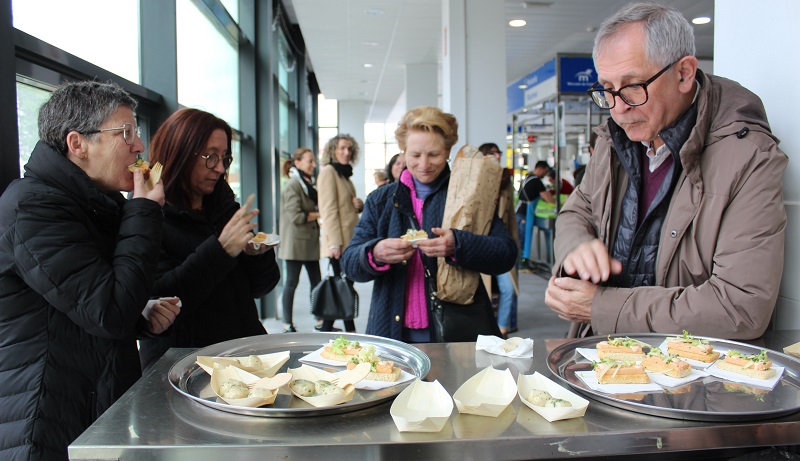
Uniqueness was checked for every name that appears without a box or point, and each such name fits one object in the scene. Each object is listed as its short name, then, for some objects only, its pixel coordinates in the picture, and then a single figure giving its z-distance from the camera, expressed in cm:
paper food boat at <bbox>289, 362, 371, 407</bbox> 104
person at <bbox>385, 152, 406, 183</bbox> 586
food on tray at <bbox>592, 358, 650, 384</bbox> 116
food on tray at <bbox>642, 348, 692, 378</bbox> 118
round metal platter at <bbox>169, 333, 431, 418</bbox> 103
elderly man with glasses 138
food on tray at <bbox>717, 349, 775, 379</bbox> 116
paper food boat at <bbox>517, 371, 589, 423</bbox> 100
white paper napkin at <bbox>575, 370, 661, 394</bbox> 112
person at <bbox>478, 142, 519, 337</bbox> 529
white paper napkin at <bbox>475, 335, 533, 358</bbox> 141
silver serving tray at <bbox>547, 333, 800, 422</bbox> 99
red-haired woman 191
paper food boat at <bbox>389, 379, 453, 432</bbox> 96
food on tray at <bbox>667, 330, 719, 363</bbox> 125
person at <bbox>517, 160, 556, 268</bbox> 882
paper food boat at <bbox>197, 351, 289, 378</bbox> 122
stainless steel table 92
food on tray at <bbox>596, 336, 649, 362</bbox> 127
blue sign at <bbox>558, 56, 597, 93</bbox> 796
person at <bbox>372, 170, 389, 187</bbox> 892
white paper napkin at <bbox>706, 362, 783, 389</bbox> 114
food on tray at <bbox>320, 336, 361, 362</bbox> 136
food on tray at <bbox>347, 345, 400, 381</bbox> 121
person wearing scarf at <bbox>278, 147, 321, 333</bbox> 580
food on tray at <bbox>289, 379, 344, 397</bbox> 110
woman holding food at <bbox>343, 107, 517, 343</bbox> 225
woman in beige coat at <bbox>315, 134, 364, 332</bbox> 545
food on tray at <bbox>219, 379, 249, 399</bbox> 108
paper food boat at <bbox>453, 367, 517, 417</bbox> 103
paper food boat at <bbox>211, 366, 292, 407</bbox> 104
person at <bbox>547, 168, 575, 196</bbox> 857
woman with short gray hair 135
